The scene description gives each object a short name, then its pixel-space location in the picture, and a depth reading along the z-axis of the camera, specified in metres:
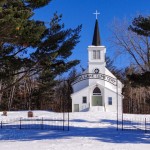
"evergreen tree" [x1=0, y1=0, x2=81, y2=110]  15.38
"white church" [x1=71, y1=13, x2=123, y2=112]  42.34
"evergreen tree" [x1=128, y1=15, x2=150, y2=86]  17.44
